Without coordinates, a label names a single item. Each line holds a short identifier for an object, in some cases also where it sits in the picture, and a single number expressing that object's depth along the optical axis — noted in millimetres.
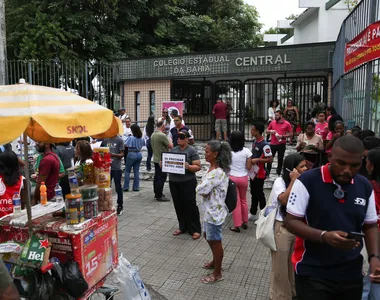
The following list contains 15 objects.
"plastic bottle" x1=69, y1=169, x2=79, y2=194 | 3445
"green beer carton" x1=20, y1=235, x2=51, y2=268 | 3055
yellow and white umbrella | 2799
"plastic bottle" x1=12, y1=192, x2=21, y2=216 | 3705
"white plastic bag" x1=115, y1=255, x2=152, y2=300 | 3646
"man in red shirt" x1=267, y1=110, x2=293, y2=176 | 9250
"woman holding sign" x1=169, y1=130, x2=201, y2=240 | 5980
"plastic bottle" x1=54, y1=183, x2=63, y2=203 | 4027
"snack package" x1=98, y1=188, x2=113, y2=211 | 3807
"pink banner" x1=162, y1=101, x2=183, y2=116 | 13867
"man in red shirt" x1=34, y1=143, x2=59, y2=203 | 5164
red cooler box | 3240
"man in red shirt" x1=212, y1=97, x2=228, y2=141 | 13992
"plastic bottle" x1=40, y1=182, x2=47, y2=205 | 3955
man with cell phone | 2350
